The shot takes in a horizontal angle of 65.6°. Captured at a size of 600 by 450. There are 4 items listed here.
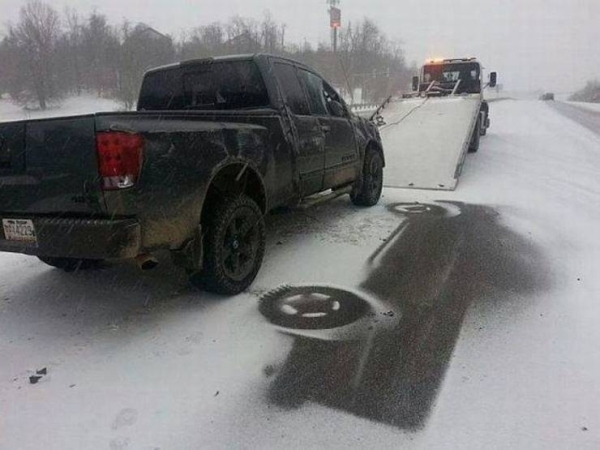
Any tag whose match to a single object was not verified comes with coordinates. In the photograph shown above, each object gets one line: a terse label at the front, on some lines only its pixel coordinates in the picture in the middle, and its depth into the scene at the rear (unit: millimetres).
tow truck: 8617
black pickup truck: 2836
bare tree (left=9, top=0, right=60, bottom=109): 49781
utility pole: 61719
